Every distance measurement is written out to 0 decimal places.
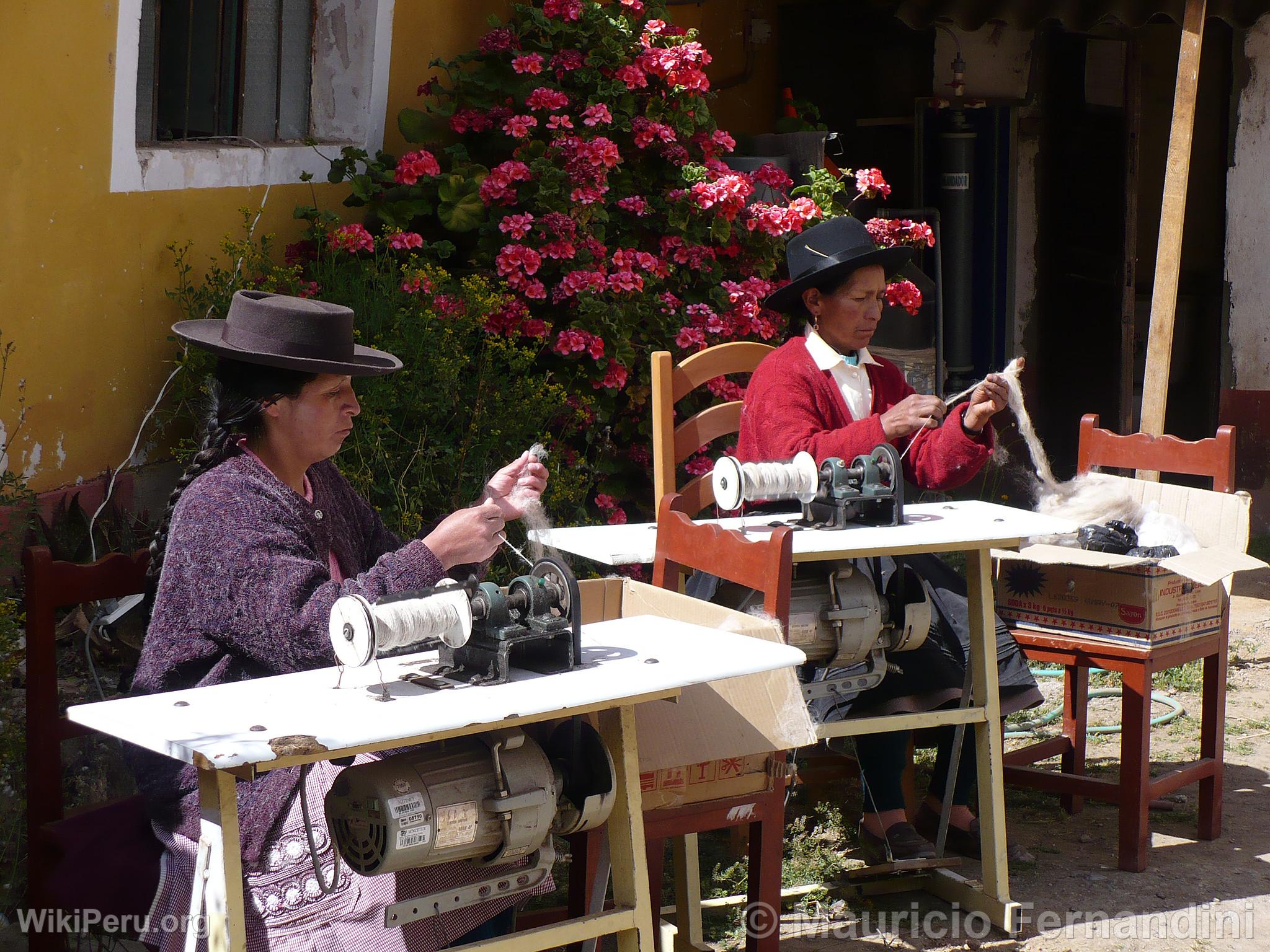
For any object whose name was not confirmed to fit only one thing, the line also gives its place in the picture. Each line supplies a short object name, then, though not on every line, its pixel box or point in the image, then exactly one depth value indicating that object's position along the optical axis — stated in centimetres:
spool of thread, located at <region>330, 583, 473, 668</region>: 488
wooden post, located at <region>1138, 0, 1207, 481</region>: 1182
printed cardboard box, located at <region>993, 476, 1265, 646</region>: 810
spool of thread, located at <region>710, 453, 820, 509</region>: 736
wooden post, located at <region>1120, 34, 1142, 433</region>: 1695
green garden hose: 1022
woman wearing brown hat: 519
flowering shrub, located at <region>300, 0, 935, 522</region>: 1090
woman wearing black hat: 807
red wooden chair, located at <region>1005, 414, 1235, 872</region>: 824
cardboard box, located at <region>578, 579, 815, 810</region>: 602
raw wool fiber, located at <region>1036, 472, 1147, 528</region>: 908
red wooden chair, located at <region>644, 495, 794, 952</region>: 627
